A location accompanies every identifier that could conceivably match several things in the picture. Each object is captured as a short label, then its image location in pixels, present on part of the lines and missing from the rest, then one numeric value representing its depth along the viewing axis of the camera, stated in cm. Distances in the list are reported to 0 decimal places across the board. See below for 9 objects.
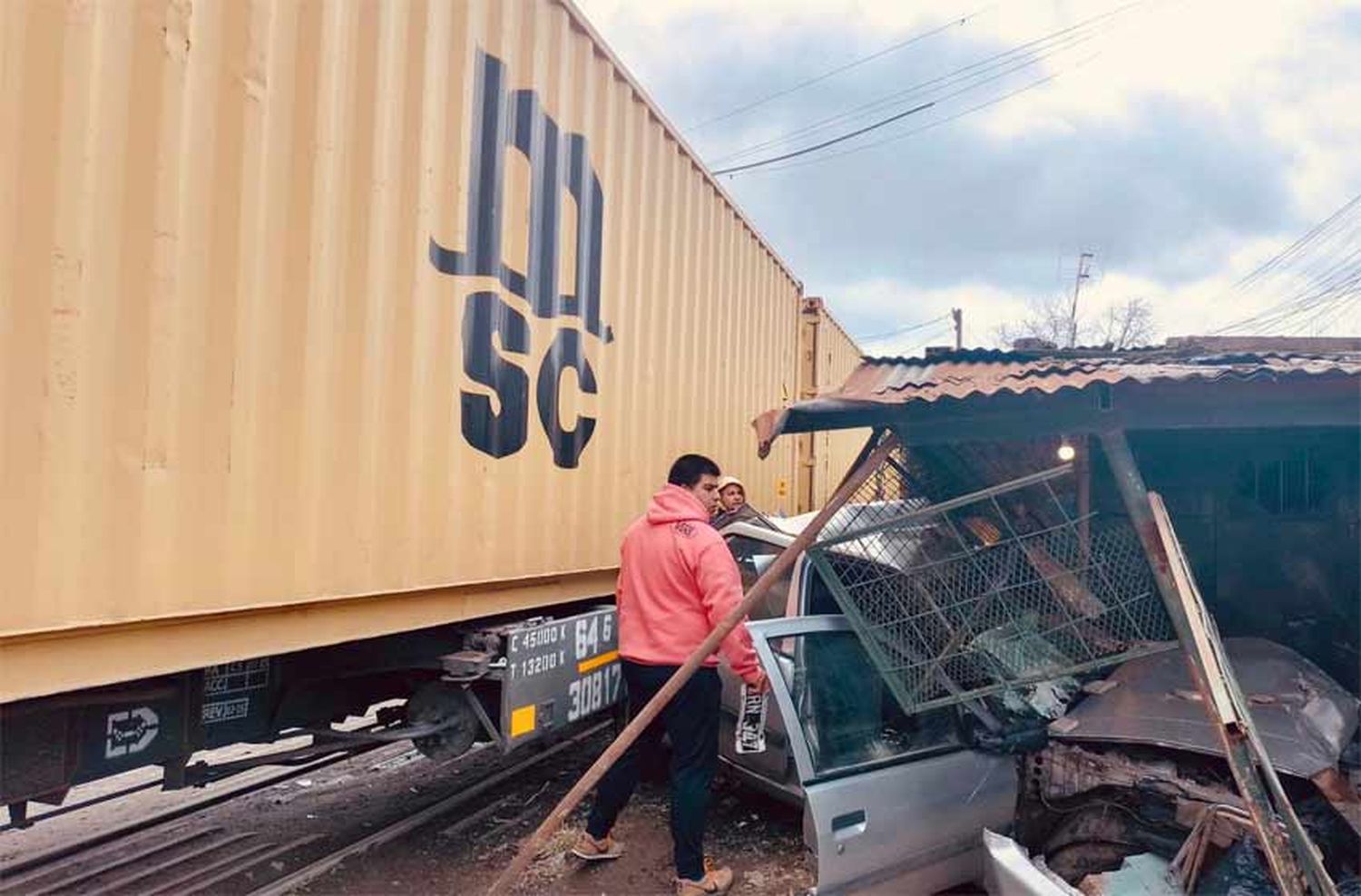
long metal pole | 329
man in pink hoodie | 367
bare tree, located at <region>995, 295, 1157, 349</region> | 3125
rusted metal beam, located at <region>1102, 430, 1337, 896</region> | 232
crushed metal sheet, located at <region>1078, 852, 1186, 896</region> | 274
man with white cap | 522
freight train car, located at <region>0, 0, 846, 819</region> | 223
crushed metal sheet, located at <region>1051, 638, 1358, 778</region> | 298
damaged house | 274
